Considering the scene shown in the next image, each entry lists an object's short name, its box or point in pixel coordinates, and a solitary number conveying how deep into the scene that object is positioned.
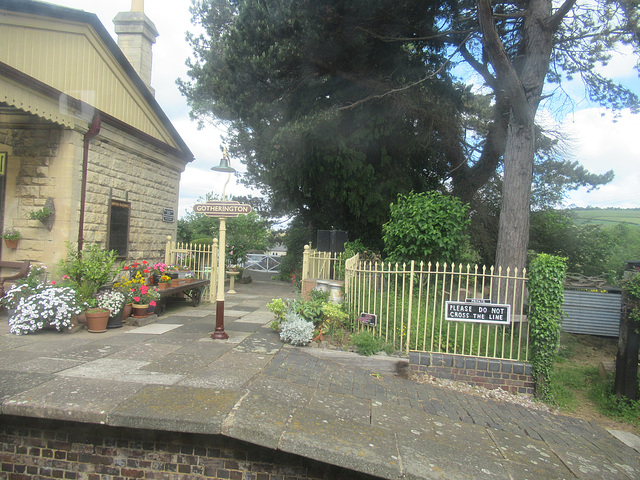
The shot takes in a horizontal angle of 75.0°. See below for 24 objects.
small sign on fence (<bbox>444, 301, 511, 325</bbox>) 6.17
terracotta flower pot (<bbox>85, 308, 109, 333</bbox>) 6.61
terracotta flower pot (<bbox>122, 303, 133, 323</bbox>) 7.39
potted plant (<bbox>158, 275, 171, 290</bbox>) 8.83
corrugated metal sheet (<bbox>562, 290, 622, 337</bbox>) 9.79
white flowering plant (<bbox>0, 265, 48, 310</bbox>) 6.56
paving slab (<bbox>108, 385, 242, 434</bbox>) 3.75
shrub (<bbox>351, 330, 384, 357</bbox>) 6.17
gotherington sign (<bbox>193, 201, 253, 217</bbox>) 6.20
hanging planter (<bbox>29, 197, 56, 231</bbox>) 7.34
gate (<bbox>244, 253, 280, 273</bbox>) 24.98
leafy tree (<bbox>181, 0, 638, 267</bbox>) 9.24
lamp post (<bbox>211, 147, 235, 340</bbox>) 6.35
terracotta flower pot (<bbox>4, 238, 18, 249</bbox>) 7.50
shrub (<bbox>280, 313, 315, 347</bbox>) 6.37
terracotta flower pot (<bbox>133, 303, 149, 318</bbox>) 7.60
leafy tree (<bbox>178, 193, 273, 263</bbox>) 17.11
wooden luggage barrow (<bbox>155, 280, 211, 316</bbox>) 8.47
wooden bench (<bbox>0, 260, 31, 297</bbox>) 7.23
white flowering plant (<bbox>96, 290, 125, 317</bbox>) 6.97
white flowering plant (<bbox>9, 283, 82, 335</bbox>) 6.18
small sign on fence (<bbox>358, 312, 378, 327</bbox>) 6.67
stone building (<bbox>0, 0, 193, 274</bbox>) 7.26
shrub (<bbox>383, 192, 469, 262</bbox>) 8.72
